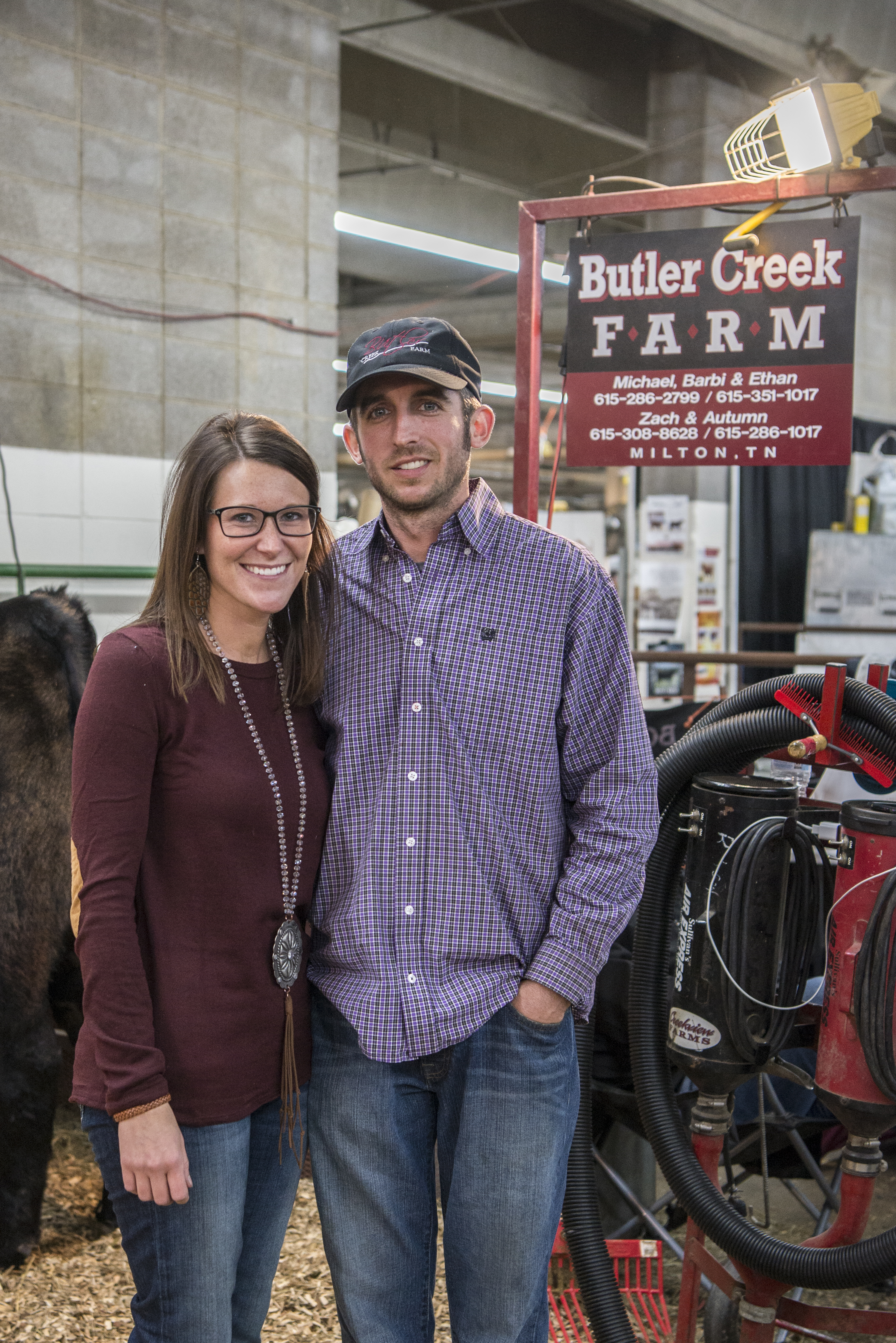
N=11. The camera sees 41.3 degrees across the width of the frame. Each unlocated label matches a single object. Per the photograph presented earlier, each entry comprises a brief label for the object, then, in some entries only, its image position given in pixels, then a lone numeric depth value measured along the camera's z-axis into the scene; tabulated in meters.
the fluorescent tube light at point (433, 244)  7.10
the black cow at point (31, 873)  2.71
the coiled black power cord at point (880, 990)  2.02
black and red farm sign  2.52
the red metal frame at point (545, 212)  2.44
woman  1.44
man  1.67
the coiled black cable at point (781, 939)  2.14
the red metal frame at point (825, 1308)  2.13
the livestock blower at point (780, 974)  2.05
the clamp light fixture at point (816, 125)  2.44
